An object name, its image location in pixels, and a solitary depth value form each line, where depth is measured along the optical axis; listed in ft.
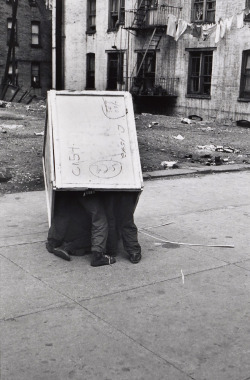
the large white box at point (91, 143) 16.81
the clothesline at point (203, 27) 69.68
